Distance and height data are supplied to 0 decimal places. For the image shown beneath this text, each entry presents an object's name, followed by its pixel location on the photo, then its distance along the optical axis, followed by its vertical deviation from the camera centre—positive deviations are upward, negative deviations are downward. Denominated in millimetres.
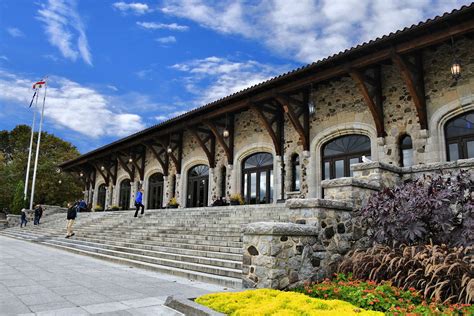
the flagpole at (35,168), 24492 +2710
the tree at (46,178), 31016 +2525
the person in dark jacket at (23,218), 20969 -626
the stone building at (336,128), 9445 +2969
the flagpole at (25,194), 25461 +916
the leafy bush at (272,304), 3604 -983
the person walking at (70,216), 14141 -305
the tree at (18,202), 25203 +361
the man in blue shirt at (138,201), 14625 +295
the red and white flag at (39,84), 25625 +8421
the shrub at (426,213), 5305 -31
